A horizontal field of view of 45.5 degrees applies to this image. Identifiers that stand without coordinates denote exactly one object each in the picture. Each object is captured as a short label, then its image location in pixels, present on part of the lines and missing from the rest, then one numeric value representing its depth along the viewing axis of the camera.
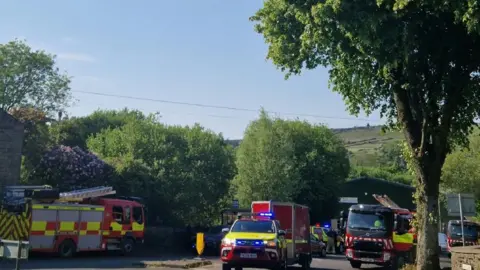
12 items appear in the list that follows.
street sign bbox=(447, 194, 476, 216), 21.48
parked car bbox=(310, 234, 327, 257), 35.75
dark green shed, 67.81
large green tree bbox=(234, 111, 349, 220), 49.44
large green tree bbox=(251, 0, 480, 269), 15.06
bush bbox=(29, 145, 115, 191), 36.28
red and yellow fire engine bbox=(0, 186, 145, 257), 25.27
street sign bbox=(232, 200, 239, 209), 40.90
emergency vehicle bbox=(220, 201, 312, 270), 17.53
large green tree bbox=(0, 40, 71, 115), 45.66
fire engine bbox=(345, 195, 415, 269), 23.92
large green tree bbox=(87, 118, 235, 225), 38.81
